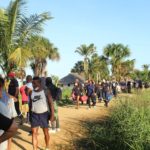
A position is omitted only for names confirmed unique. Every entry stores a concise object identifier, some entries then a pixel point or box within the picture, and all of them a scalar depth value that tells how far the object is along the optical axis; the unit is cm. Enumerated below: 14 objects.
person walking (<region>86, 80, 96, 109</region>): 1045
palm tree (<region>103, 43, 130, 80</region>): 3000
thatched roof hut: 4779
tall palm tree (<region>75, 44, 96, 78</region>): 3853
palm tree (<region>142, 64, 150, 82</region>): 4315
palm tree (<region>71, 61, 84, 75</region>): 5100
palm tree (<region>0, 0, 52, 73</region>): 785
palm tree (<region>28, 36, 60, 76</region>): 844
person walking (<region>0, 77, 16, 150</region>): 187
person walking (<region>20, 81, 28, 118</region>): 692
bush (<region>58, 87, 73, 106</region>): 1152
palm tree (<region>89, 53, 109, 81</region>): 3797
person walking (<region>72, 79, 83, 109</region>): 1021
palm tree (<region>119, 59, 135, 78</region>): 3101
